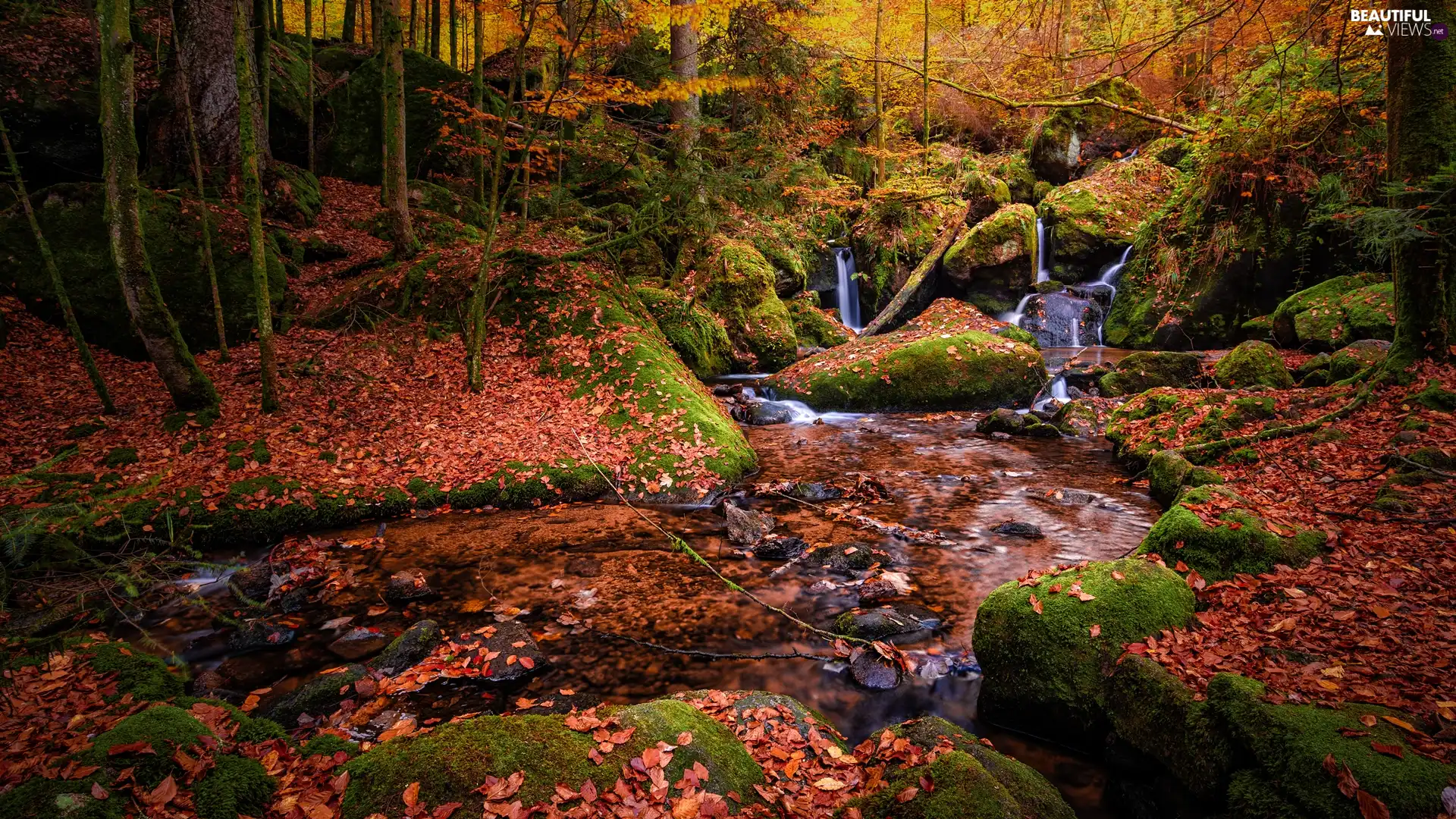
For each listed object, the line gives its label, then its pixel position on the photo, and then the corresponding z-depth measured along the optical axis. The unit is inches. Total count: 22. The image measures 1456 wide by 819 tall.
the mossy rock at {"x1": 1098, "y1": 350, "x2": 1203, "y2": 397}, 471.2
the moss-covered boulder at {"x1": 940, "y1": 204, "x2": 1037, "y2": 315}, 713.6
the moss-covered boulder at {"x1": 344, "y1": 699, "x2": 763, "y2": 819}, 104.2
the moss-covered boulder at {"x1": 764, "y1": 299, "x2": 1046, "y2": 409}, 507.2
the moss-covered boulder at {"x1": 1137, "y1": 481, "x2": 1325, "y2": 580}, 183.9
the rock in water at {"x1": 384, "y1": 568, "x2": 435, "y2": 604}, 231.0
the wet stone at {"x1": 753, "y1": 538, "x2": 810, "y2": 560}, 267.9
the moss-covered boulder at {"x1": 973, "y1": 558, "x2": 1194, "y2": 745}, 156.8
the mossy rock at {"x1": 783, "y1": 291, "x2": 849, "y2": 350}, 698.2
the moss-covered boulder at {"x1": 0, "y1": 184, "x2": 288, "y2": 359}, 380.8
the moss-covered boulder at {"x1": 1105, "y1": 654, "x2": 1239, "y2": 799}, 124.6
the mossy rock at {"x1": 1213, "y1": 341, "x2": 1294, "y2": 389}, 398.6
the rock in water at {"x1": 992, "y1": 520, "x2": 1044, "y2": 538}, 282.2
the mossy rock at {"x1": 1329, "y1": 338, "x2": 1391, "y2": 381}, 340.8
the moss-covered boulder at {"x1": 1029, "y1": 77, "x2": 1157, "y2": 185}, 832.3
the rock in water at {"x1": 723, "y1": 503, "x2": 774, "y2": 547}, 280.8
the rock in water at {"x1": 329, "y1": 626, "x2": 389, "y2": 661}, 200.7
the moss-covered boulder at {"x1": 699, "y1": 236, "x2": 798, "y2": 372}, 608.4
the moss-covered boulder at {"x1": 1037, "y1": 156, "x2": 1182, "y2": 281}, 698.2
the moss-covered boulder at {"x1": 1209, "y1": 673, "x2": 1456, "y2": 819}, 101.3
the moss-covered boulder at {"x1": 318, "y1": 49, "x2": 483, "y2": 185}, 635.5
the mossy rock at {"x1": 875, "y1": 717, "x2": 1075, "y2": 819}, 123.7
